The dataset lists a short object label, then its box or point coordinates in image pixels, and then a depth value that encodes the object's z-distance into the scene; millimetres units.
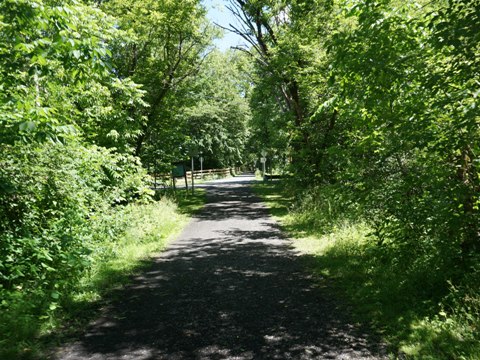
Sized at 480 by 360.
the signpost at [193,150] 21803
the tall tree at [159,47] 16297
